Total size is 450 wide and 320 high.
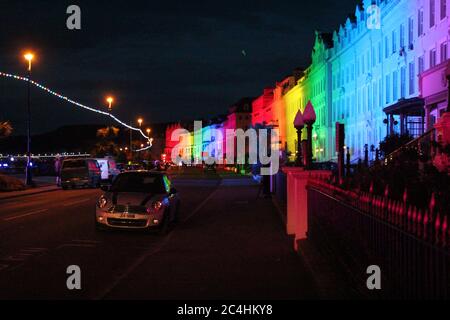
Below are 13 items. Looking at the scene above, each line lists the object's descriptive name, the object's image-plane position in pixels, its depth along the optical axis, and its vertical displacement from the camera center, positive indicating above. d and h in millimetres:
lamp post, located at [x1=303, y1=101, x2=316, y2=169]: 15660 +1161
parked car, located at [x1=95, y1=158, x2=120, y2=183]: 41203 -354
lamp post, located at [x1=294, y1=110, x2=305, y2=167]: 20078 +1272
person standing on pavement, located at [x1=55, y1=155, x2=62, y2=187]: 53794 +175
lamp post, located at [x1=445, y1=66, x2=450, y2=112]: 12572 +1782
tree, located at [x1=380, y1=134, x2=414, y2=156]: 26672 +850
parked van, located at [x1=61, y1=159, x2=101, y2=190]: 38031 -610
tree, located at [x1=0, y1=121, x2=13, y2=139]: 38319 +2181
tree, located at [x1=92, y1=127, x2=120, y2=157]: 88625 +3030
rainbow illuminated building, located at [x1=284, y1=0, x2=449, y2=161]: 31406 +6442
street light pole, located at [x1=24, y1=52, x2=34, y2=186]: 38312 +2550
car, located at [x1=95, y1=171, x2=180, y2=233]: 14398 -1016
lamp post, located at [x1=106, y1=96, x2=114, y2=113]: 57556 +5741
